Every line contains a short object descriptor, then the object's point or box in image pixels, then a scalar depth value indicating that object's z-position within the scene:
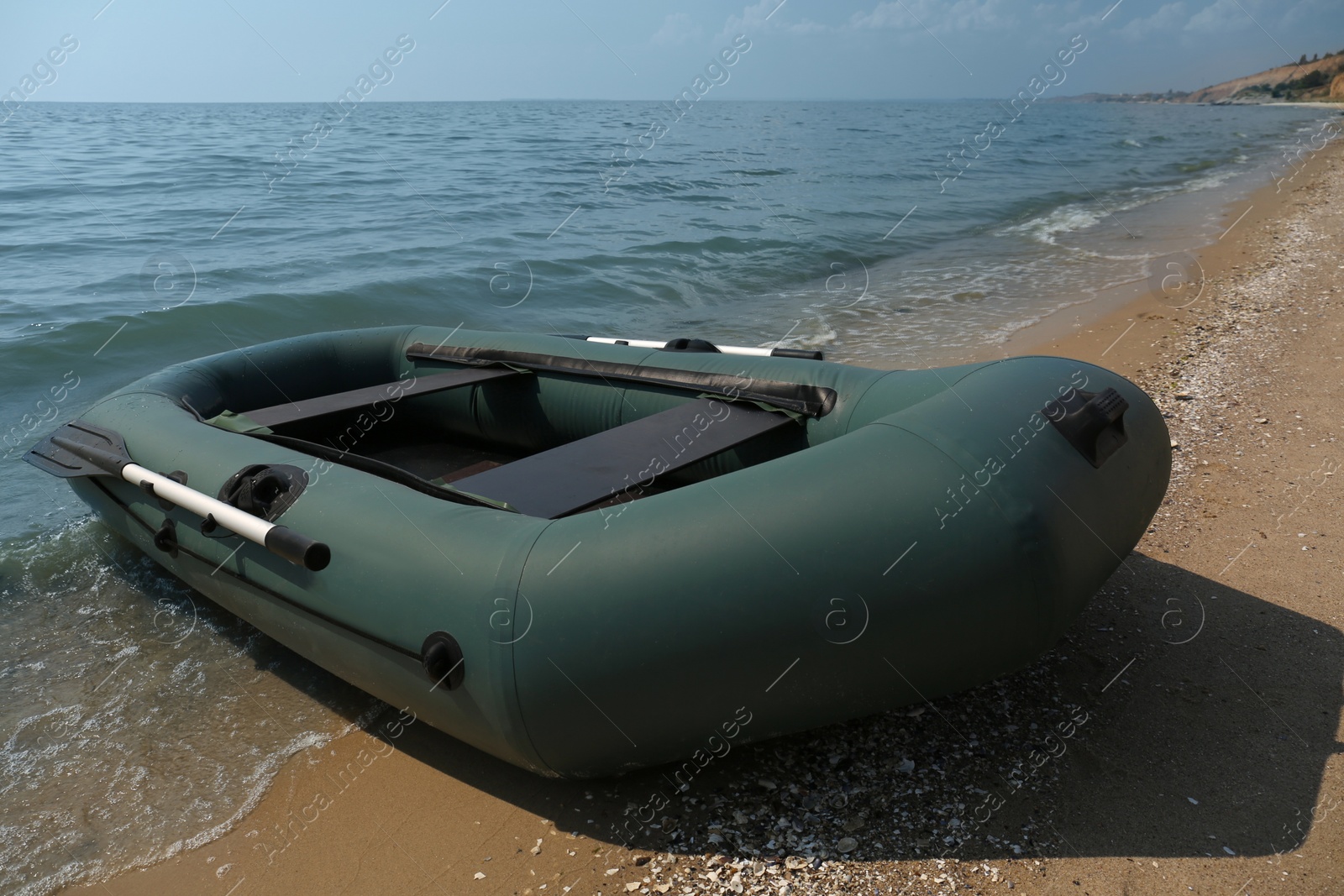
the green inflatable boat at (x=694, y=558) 2.18
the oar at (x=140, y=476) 2.61
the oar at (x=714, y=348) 3.79
